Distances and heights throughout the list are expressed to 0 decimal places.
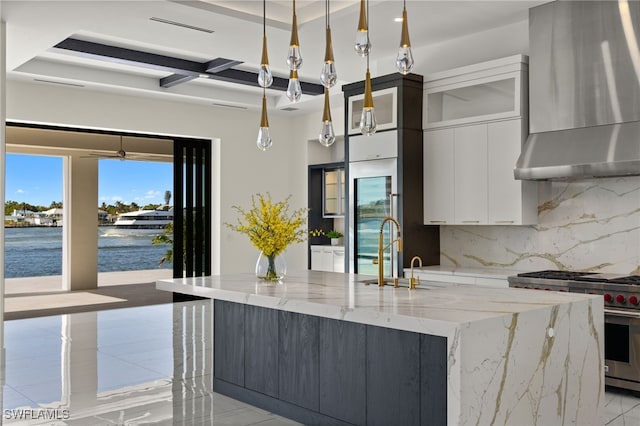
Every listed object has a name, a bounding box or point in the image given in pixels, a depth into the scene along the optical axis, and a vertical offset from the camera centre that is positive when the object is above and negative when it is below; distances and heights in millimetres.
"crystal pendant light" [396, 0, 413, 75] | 3098 +869
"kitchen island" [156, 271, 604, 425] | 2570 -673
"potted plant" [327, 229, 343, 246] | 9258 -213
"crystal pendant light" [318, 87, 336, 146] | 3559 +539
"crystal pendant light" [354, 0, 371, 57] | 3080 +971
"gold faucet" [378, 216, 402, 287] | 3589 -262
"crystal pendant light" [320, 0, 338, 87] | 3242 +822
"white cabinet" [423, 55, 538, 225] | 5102 +709
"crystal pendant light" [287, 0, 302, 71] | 3307 +943
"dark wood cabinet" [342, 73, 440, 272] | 5711 +555
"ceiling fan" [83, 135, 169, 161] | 10844 +1378
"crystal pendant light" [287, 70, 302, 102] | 3449 +774
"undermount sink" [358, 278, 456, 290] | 3635 -386
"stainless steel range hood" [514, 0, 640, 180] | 4262 +1000
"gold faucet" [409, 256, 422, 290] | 3512 -360
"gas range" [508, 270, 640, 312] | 4160 -459
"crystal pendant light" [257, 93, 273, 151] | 3617 +516
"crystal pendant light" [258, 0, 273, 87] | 3484 +868
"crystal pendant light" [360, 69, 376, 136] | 3275 +605
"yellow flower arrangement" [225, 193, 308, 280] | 3959 -56
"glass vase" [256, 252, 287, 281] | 3980 -291
